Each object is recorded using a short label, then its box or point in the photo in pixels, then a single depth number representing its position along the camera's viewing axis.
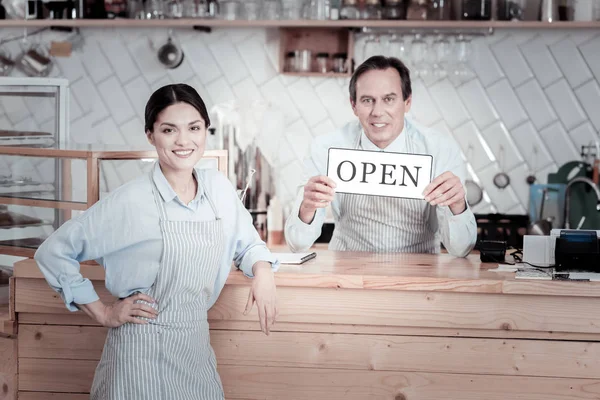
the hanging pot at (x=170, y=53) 5.15
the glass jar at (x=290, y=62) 4.99
